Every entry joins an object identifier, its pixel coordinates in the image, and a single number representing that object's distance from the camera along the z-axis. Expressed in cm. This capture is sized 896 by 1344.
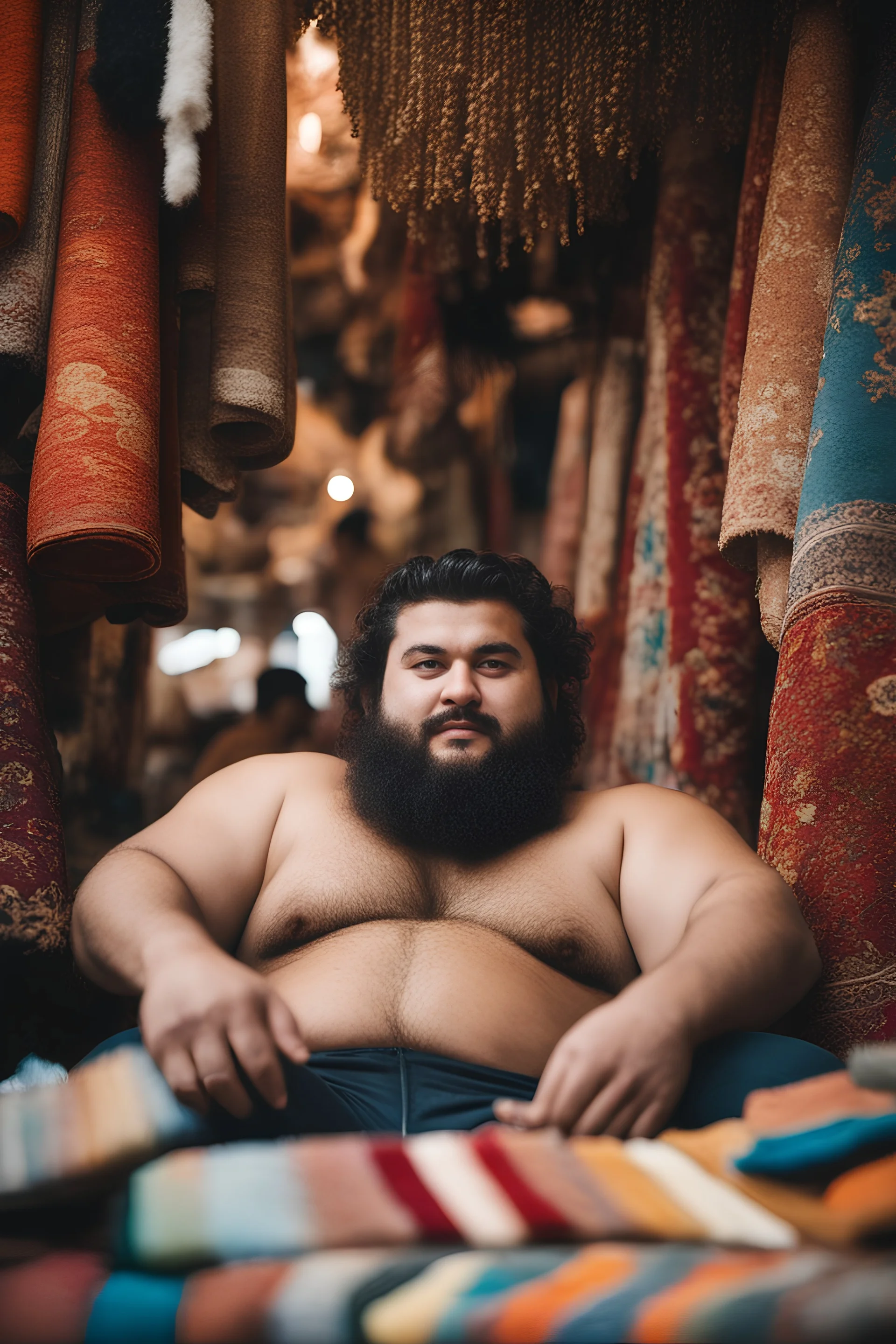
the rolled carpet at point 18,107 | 157
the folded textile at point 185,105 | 154
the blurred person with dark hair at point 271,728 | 385
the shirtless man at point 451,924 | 105
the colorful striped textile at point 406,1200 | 85
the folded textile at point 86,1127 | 96
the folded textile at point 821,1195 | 85
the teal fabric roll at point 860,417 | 154
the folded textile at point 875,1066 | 92
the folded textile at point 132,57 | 159
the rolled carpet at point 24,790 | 137
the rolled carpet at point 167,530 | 174
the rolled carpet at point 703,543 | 213
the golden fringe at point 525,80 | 189
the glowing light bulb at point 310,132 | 404
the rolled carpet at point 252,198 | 183
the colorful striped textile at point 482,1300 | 70
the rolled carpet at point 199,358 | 178
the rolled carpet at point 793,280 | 173
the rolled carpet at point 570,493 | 307
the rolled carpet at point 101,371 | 150
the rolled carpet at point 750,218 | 196
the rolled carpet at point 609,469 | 271
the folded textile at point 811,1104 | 93
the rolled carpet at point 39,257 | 162
